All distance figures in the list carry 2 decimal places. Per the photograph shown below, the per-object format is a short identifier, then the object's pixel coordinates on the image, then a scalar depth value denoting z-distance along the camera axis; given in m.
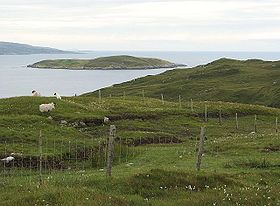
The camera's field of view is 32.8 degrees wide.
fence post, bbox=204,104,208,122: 62.44
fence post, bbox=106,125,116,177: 22.89
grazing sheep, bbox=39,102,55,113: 54.78
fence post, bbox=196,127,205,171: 26.06
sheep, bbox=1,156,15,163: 34.28
